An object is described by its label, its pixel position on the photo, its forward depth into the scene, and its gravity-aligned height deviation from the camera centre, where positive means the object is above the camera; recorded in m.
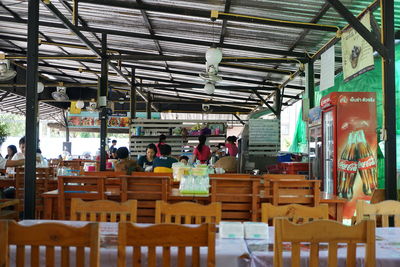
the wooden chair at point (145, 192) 4.78 -0.44
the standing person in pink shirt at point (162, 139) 9.62 +0.31
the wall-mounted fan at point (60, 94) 15.61 +2.12
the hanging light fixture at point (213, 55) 6.73 +1.54
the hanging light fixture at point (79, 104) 16.31 +1.84
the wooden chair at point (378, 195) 5.23 -0.50
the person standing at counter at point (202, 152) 9.53 +0.02
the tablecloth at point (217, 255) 2.36 -0.57
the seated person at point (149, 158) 7.70 -0.10
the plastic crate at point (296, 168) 9.44 -0.32
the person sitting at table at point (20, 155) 8.38 -0.06
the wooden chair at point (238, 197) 4.76 -0.49
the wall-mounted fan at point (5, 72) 9.41 +1.78
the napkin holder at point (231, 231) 2.81 -0.51
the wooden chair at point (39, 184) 6.73 -0.53
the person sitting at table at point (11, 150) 9.25 +0.04
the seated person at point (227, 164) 8.69 -0.22
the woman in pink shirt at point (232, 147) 10.43 +0.15
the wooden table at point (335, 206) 4.82 -0.60
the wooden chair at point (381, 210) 3.51 -0.47
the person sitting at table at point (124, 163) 6.86 -0.17
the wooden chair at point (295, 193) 4.77 -0.45
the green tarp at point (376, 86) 7.64 +1.46
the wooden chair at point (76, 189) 4.86 -0.42
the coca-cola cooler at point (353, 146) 6.89 +0.13
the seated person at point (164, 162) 6.69 -0.15
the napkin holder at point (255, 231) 2.81 -0.51
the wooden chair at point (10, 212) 5.57 -0.83
